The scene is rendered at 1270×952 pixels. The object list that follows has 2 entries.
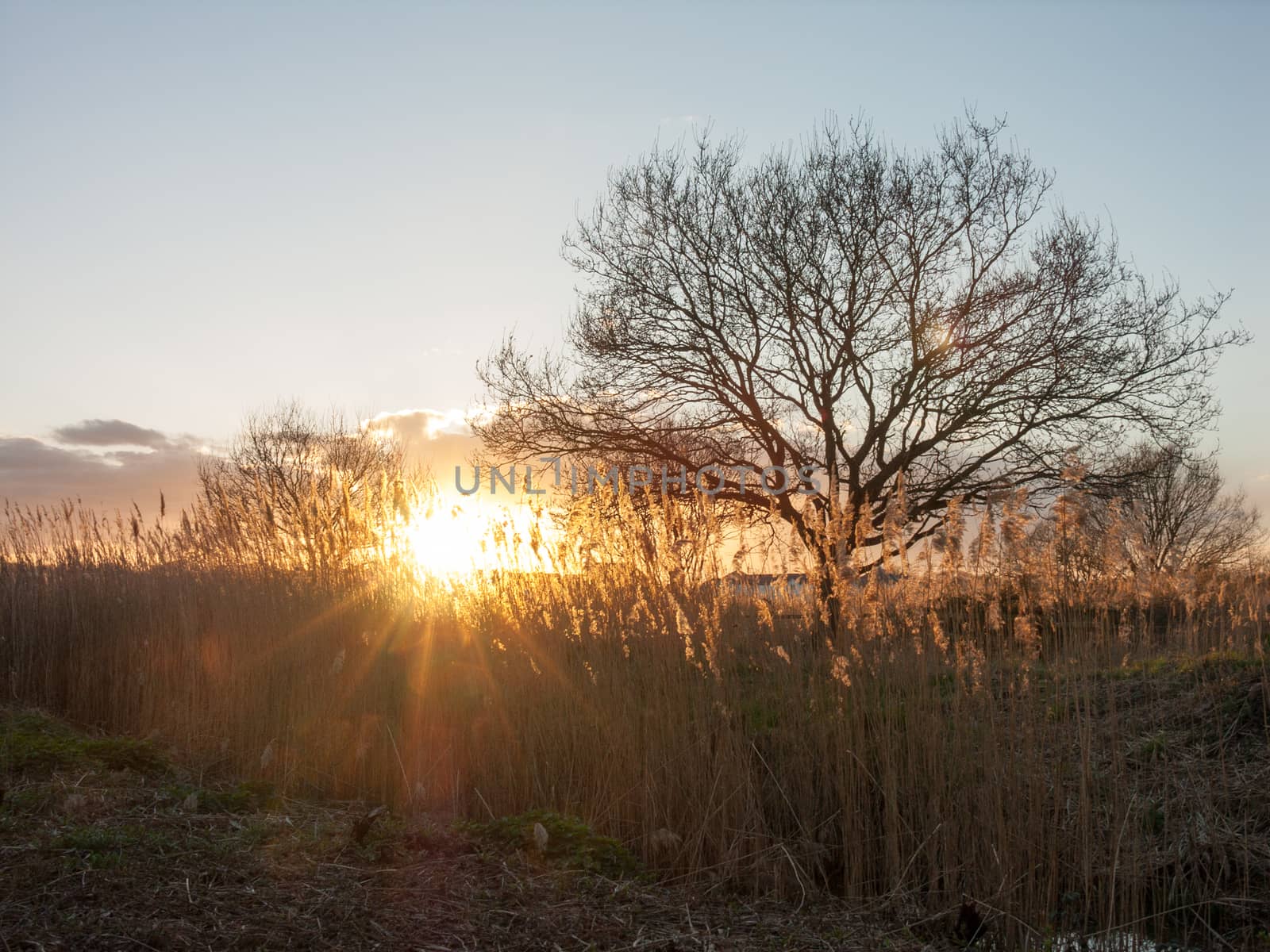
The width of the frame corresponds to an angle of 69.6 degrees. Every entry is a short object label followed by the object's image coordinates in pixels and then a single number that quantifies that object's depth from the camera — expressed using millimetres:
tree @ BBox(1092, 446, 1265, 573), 25766
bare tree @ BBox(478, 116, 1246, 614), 11617
